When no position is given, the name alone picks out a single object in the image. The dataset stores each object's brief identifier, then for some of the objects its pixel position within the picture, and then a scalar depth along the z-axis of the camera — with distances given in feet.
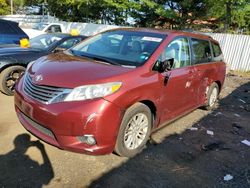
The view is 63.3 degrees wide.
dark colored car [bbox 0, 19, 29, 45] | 19.82
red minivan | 7.61
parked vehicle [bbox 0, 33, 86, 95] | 13.68
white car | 35.40
